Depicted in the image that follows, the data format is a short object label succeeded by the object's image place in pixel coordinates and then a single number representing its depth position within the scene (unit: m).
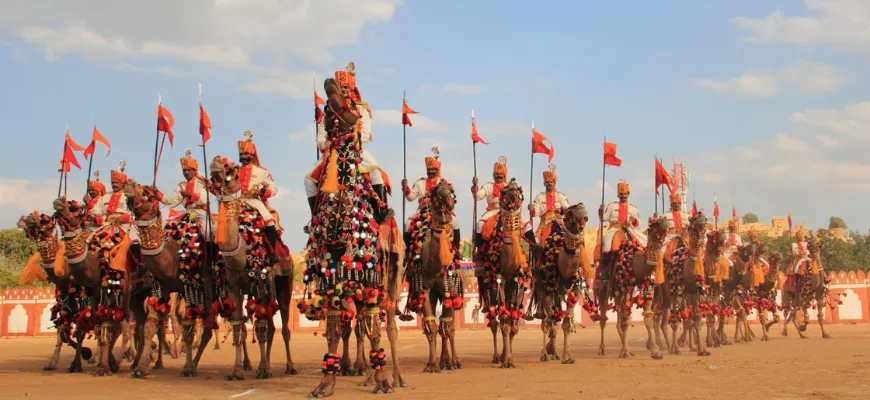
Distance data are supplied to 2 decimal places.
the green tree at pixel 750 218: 151.81
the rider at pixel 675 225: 18.89
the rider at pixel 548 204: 16.30
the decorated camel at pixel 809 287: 25.58
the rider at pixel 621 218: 17.25
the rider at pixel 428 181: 14.48
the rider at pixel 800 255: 25.91
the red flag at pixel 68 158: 18.17
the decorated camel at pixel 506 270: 13.67
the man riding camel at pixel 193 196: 13.04
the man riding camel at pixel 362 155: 10.41
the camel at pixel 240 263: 11.74
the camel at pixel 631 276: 16.02
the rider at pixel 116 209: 15.26
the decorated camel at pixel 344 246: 10.01
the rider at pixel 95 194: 15.34
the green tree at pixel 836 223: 132.62
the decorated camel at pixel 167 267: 12.20
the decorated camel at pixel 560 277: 14.58
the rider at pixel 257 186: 12.66
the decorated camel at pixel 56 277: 13.39
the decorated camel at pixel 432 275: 12.12
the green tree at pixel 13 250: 56.41
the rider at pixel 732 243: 23.17
